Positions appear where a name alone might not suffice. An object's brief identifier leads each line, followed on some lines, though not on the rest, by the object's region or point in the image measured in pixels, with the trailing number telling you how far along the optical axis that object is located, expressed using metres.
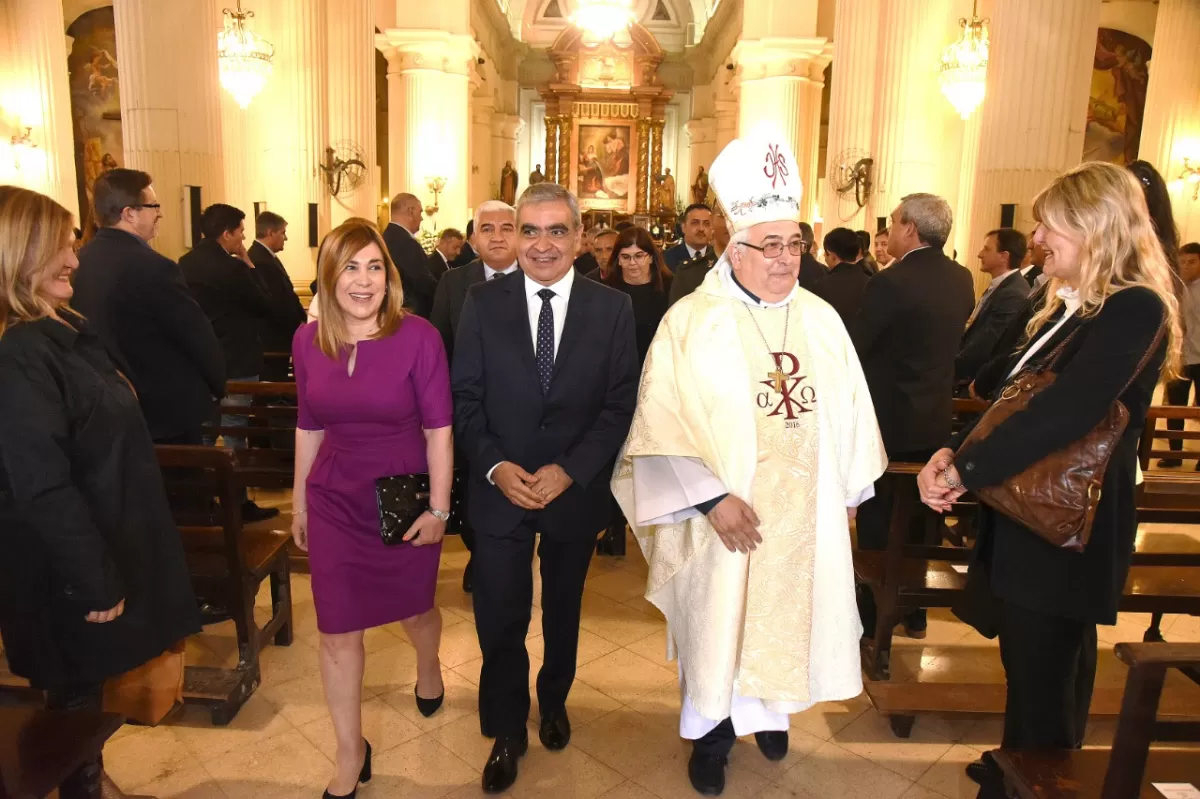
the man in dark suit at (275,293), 5.55
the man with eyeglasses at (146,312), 3.50
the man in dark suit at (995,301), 4.88
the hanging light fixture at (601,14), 16.02
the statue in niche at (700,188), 23.25
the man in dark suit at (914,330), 3.62
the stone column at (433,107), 16.41
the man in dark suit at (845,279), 4.84
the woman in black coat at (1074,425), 1.91
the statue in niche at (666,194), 23.78
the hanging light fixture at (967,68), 9.59
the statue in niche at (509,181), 23.78
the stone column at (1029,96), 7.57
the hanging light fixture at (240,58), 10.45
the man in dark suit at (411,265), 5.32
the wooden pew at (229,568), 2.91
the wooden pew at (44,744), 1.68
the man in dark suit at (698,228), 5.22
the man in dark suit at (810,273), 5.02
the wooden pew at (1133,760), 1.60
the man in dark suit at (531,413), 2.61
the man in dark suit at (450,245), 8.63
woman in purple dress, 2.47
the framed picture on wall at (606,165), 25.28
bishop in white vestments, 2.43
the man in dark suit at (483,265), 3.74
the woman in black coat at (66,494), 1.87
